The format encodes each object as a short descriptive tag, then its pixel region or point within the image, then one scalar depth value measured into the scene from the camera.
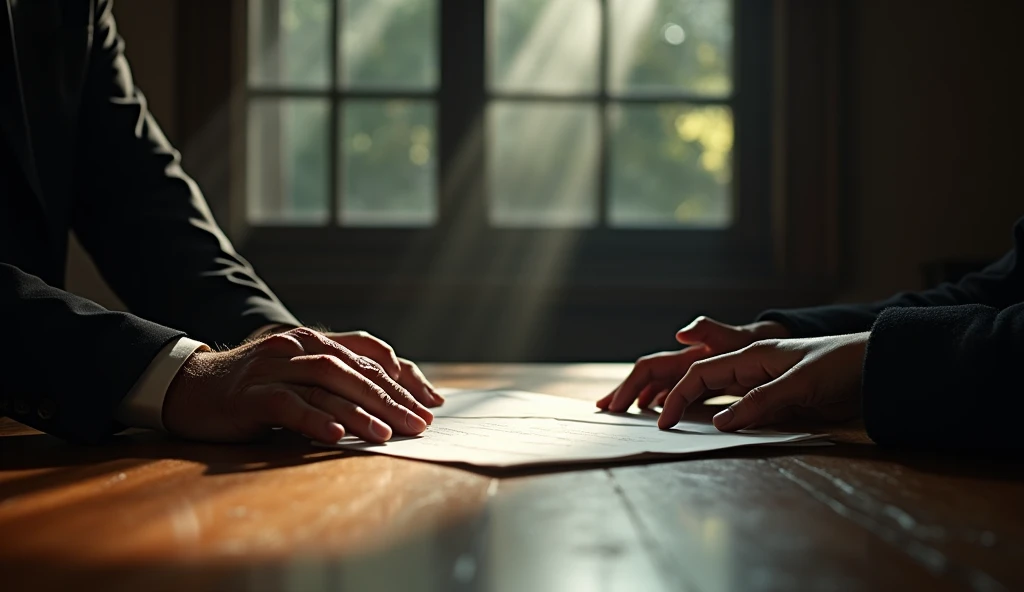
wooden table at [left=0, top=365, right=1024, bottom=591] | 0.31
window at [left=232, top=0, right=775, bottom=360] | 2.47
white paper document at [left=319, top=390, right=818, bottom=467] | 0.58
